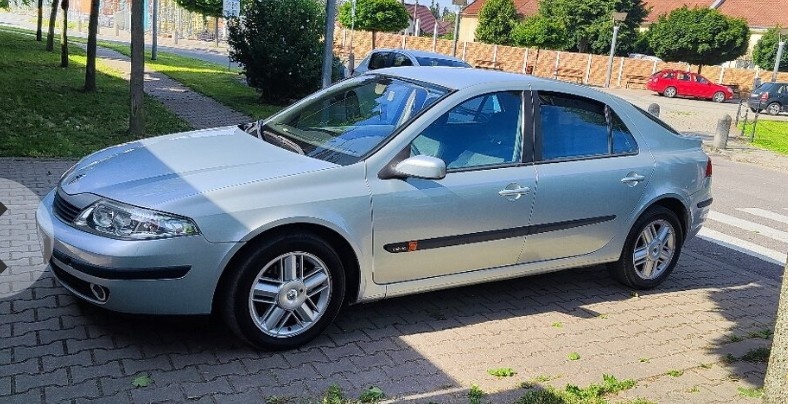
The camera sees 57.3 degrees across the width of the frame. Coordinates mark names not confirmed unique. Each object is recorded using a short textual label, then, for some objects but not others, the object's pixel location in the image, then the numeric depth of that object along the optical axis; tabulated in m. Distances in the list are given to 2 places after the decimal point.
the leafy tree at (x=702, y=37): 46.56
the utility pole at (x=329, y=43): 11.38
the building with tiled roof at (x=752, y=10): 62.56
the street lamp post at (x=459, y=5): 22.77
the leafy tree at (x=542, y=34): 49.19
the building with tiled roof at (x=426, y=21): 104.05
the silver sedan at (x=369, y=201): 3.76
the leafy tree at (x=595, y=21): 55.84
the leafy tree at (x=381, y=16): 47.44
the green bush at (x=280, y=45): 16.73
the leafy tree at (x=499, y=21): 56.81
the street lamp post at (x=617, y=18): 35.41
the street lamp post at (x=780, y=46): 32.81
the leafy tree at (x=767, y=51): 53.53
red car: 40.12
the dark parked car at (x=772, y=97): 33.22
